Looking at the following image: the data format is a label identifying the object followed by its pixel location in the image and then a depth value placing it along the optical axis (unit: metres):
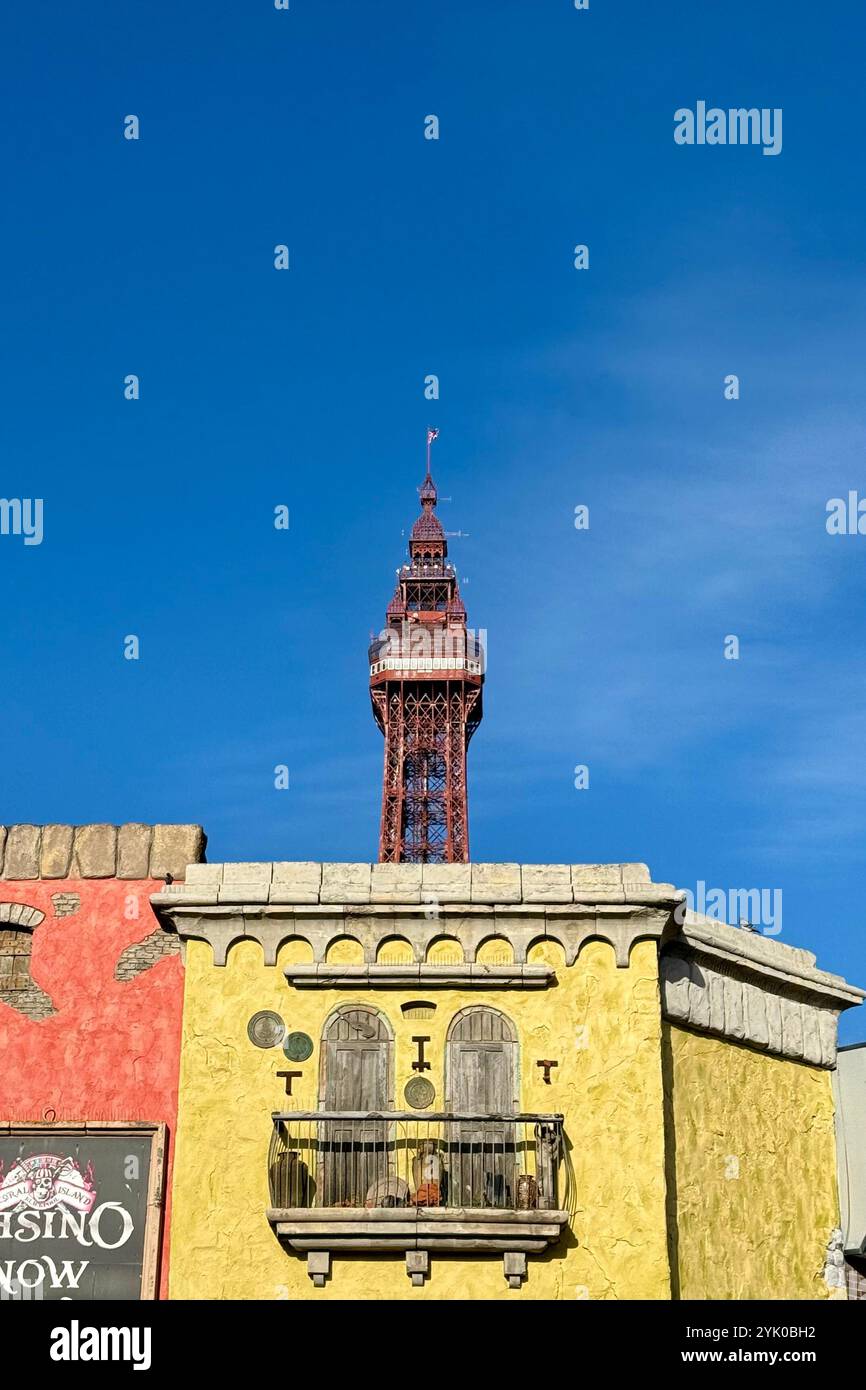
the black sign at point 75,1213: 23.12
